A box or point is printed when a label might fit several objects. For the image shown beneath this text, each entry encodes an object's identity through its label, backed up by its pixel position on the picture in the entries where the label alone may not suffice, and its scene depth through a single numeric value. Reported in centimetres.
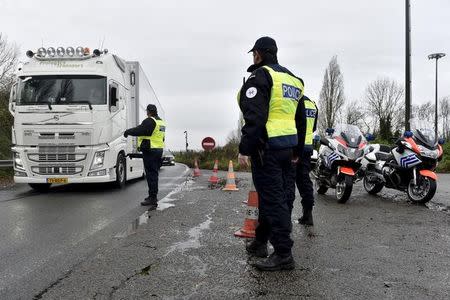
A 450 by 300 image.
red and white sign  1745
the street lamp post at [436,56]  3270
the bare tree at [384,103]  4910
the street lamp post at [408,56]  1480
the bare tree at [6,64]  2820
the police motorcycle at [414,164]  824
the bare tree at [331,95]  4562
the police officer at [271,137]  394
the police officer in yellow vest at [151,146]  845
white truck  1002
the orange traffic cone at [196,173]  1747
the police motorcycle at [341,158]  841
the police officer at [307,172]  638
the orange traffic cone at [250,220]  517
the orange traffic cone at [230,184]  1086
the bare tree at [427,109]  6031
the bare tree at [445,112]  6156
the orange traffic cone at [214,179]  1339
